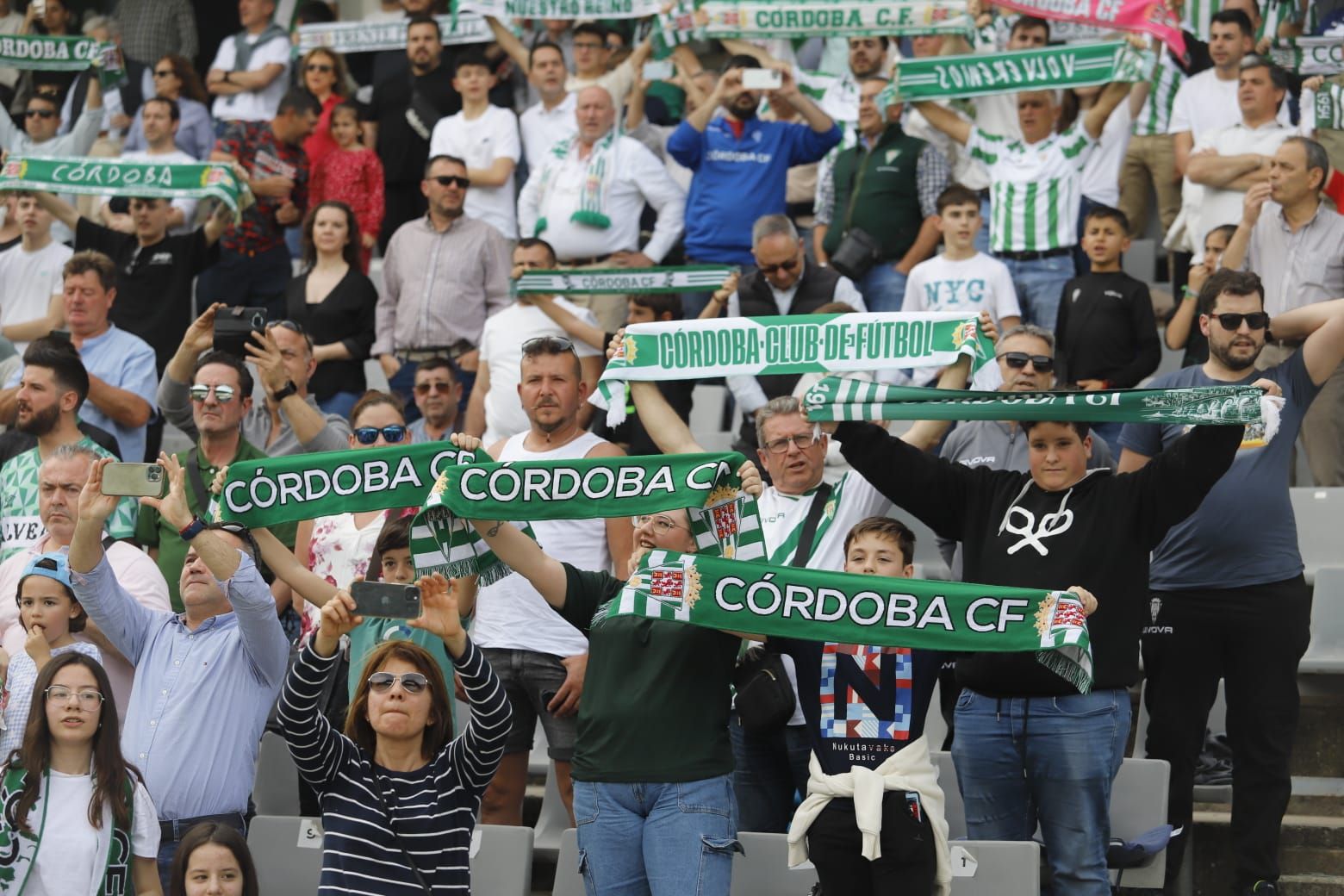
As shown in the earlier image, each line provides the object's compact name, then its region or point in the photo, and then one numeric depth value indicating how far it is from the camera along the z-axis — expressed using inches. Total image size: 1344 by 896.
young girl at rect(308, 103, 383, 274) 911.7
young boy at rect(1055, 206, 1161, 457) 701.3
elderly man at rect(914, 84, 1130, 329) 773.9
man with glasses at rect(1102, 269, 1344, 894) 504.1
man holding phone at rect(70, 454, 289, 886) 480.4
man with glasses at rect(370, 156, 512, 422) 787.4
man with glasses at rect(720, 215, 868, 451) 690.8
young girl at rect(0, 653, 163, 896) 442.9
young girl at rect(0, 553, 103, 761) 496.1
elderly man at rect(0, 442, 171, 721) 524.7
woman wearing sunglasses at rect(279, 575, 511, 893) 418.6
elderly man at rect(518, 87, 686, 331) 821.2
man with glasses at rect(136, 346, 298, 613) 580.7
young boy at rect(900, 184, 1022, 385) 731.4
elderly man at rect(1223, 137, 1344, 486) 682.8
